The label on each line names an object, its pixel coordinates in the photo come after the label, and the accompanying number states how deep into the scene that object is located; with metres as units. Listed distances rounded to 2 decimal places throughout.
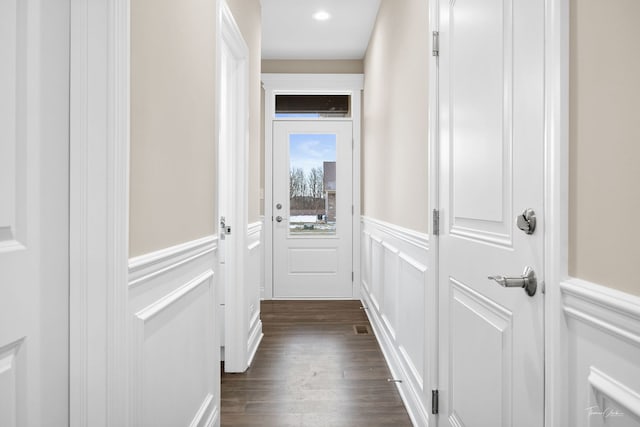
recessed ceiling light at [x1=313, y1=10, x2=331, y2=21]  3.59
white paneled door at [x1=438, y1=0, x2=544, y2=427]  1.02
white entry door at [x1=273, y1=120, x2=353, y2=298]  4.75
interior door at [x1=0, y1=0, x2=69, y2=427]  0.79
